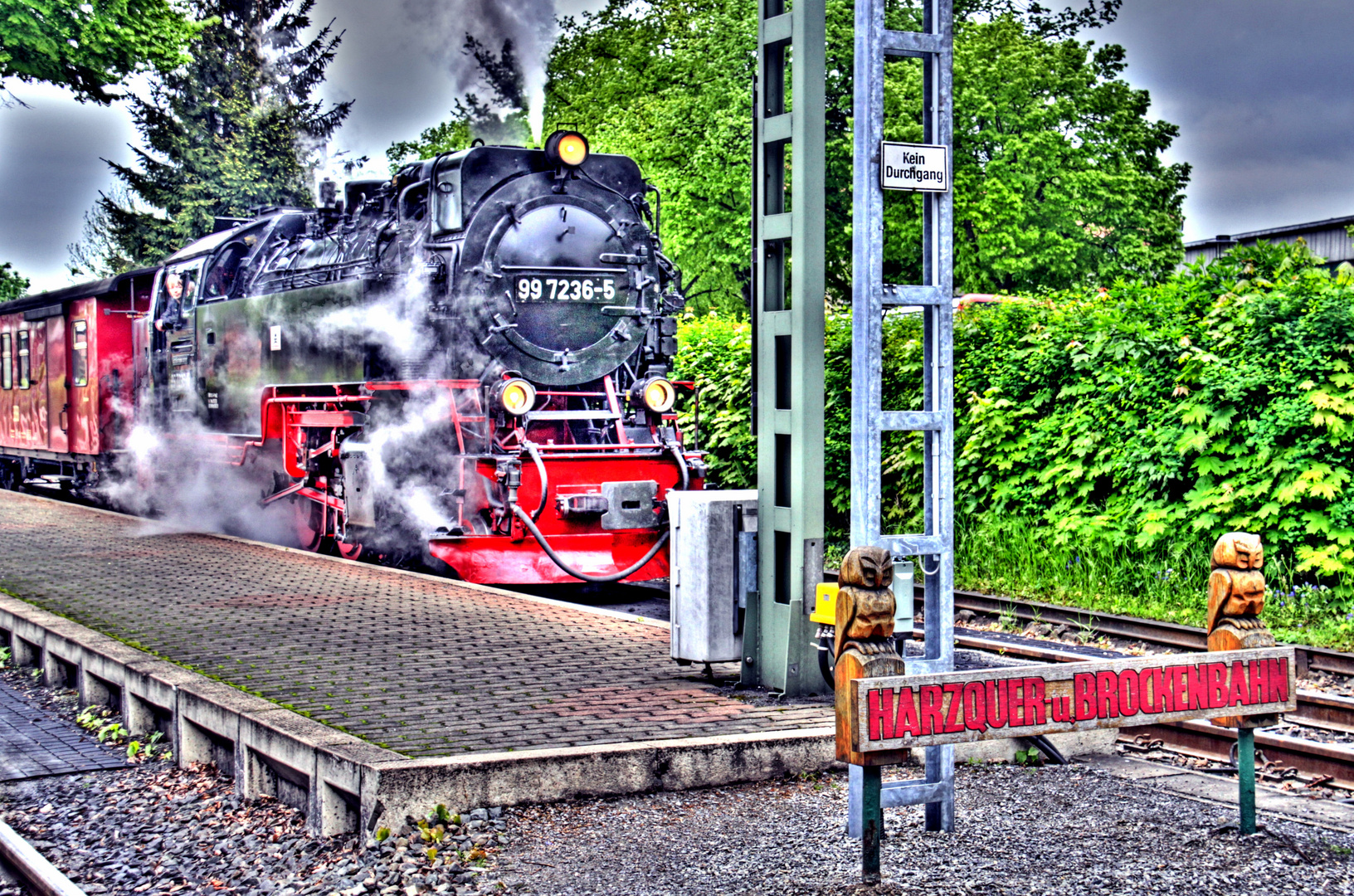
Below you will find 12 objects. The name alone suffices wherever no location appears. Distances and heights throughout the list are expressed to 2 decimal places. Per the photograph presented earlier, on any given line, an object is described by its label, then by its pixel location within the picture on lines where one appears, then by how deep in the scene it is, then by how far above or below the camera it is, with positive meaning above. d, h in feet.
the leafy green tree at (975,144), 93.66 +19.38
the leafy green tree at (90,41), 50.80 +14.53
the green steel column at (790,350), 21.25 +0.91
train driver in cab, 54.13 +4.49
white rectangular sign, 16.44 +2.88
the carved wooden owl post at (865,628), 14.16 -2.32
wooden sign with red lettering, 14.06 -3.20
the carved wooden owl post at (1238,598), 16.11 -2.33
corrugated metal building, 106.42 +13.23
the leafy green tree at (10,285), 175.52 +16.97
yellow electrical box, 18.69 -2.73
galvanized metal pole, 16.35 +1.04
